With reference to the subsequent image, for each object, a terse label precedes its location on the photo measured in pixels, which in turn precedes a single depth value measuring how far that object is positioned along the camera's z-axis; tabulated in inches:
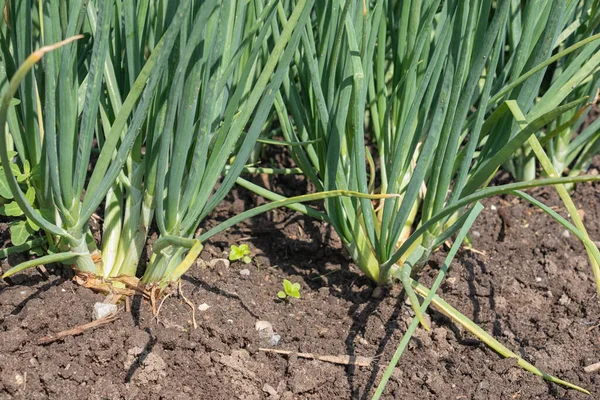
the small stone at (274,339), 50.1
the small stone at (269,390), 48.5
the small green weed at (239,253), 53.0
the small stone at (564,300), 53.2
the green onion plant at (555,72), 48.6
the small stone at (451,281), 53.3
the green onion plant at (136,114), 45.1
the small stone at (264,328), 50.2
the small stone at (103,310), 48.9
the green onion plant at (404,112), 47.5
